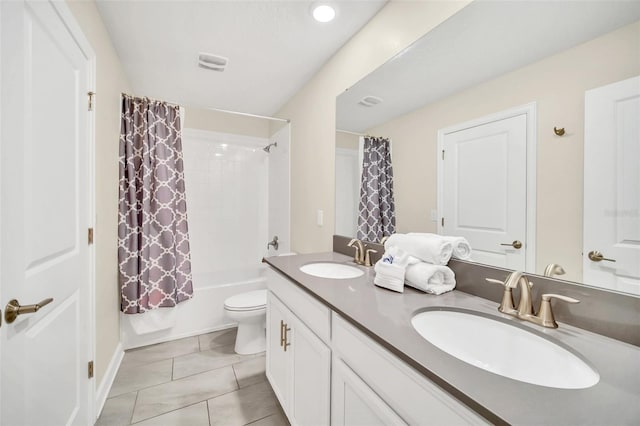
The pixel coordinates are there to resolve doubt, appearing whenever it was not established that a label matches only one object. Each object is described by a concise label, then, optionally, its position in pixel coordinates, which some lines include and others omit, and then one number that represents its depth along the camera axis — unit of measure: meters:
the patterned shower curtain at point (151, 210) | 2.07
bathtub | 2.21
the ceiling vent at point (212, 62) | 1.96
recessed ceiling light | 1.46
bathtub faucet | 3.07
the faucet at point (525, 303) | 0.75
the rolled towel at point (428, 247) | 1.09
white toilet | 2.13
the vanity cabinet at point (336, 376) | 0.60
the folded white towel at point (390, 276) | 1.07
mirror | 0.75
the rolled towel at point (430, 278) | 1.03
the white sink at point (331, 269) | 1.51
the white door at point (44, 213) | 0.78
